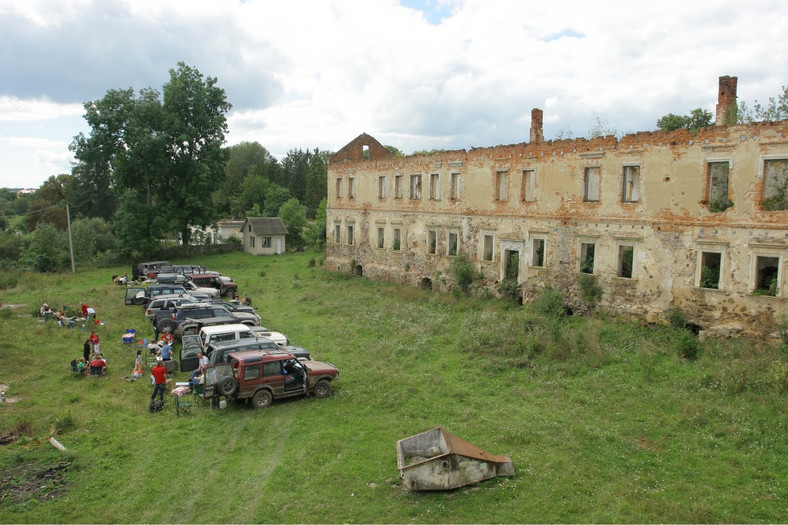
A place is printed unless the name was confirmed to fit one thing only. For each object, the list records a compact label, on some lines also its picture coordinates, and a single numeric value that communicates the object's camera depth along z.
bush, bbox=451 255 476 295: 30.80
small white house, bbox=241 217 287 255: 56.56
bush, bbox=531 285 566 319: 25.00
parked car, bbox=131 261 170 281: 41.91
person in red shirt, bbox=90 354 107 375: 19.44
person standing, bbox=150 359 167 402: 17.14
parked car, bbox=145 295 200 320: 27.55
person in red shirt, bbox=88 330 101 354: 21.17
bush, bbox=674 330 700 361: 19.20
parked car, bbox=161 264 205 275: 39.43
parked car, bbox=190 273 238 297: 35.19
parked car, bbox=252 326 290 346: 21.75
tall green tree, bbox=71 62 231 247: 47.97
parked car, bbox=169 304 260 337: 24.02
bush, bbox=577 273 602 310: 24.91
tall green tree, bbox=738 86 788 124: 25.08
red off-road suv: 16.25
